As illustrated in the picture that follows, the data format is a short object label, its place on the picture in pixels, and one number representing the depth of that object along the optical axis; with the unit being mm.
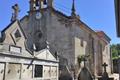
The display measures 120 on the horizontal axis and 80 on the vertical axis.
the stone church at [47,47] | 17188
